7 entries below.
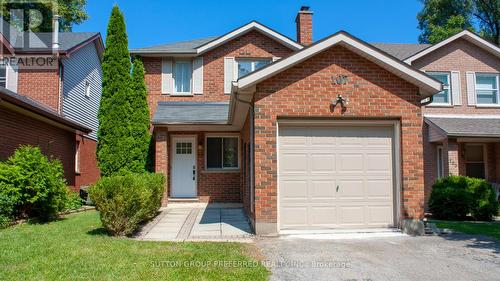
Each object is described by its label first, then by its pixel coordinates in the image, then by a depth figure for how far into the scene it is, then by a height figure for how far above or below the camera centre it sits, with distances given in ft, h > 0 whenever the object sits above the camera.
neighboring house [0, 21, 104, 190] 52.03 +12.25
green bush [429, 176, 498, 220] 38.11 -4.04
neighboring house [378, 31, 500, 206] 51.52 +9.52
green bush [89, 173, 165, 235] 25.26 -2.56
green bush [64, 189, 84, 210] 35.96 -3.98
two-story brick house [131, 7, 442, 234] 26.73 +1.89
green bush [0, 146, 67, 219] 30.40 -1.61
